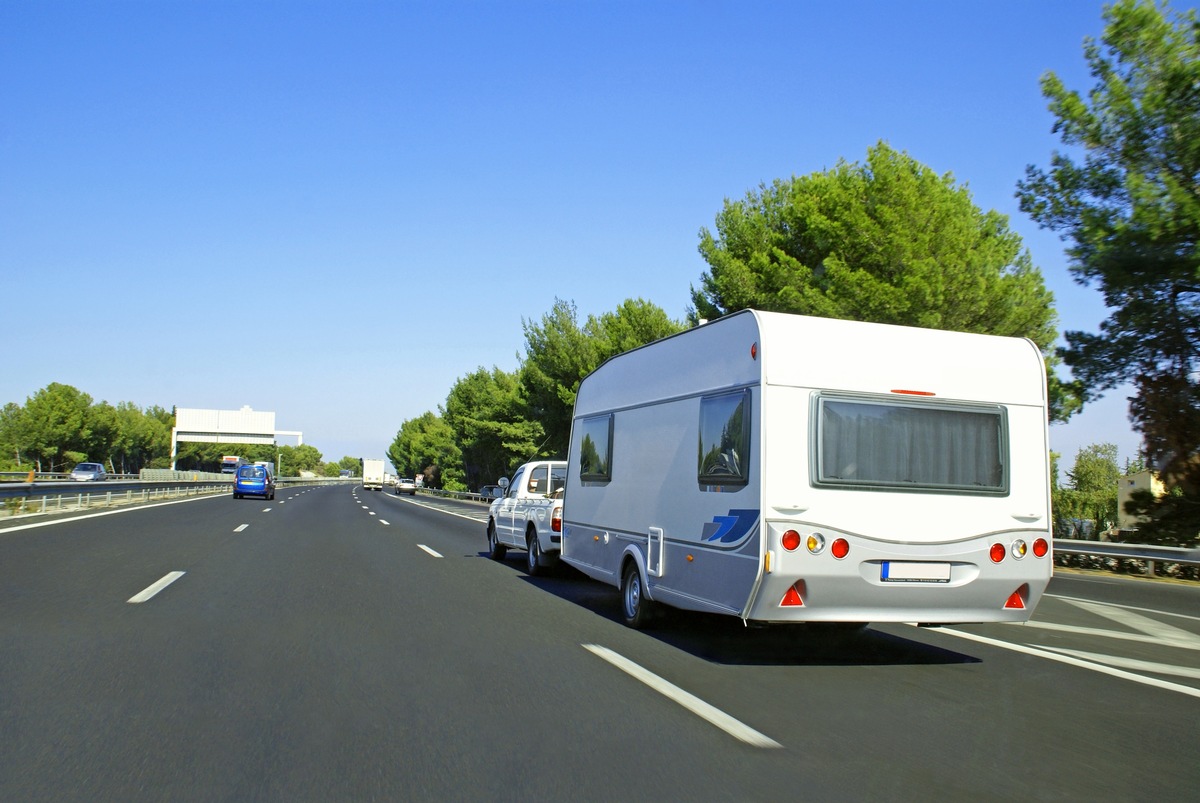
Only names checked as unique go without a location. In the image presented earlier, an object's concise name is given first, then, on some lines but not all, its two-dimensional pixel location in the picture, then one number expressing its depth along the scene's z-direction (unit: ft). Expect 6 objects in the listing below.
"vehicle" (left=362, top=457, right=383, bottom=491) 318.24
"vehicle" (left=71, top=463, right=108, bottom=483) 197.47
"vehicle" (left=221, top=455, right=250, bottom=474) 333.42
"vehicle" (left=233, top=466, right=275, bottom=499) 157.99
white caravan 23.90
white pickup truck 46.26
